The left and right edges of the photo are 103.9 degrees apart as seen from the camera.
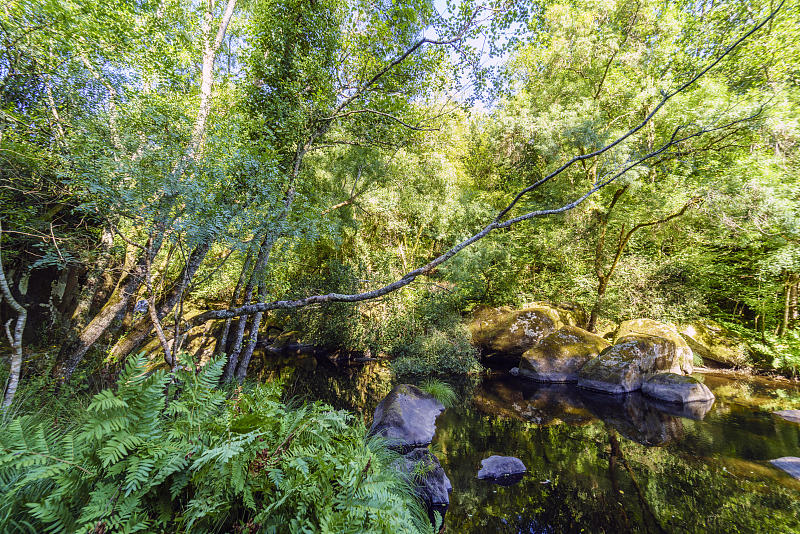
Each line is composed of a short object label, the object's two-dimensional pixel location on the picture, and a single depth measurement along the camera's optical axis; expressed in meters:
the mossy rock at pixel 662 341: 9.45
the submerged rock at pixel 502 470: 4.61
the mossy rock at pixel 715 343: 11.18
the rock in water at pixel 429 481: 3.91
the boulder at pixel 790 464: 4.87
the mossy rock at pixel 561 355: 10.00
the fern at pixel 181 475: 1.21
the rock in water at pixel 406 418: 5.46
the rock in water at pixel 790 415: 6.95
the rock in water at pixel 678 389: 8.03
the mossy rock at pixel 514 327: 11.62
